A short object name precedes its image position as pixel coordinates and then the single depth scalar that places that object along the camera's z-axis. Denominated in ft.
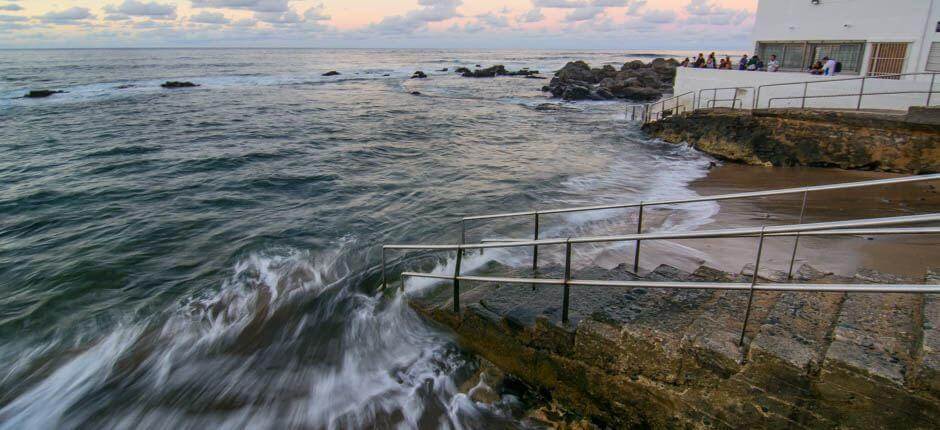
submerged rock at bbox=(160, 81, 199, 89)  144.73
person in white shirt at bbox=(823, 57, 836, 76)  56.29
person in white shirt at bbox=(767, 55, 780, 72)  61.77
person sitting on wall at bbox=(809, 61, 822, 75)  57.63
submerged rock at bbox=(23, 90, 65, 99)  118.28
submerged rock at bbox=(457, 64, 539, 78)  215.14
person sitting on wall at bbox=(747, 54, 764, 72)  65.72
